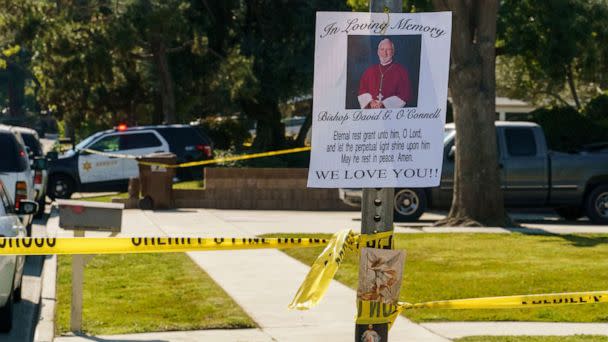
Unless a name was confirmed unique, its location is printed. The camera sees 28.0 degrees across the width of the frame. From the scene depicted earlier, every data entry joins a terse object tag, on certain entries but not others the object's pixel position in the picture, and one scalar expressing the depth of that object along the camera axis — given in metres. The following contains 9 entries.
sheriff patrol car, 29.62
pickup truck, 22.09
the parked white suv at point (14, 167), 18.22
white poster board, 6.43
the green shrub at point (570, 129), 26.25
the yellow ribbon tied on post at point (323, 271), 6.73
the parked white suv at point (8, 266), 10.43
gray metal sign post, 6.64
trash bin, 24.27
